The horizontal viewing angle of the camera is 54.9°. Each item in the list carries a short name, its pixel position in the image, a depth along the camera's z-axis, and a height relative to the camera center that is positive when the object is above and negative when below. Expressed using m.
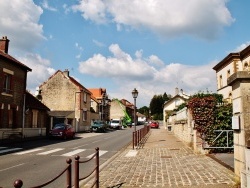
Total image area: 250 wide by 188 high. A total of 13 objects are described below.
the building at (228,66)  27.71 +6.28
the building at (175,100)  53.27 +3.17
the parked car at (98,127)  37.08 -1.86
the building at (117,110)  77.16 +1.58
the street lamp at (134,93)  16.84 +1.53
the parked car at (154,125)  53.22 -2.26
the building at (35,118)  24.08 -0.29
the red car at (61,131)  22.89 -1.60
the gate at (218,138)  11.34 -1.32
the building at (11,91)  20.66 +2.26
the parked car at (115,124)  50.31 -1.92
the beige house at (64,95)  38.77 +3.20
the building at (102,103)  56.09 +2.89
